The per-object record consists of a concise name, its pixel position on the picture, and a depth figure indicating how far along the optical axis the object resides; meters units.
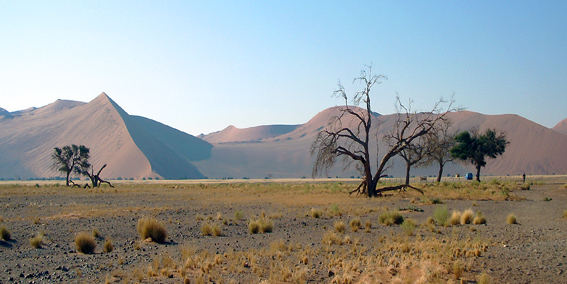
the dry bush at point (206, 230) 16.13
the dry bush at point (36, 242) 13.59
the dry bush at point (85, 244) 12.54
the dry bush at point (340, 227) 15.77
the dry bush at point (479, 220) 16.64
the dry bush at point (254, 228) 16.33
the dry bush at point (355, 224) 15.90
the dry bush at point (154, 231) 14.41
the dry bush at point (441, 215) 16.48
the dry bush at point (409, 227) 14.10
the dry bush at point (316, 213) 20.55
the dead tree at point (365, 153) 31.11
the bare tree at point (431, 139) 31.12
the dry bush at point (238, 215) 20.42
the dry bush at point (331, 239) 13.23
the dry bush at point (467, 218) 16.94
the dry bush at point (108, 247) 12.84
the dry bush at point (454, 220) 16.64
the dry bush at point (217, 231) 15.92
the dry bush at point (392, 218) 17.46
